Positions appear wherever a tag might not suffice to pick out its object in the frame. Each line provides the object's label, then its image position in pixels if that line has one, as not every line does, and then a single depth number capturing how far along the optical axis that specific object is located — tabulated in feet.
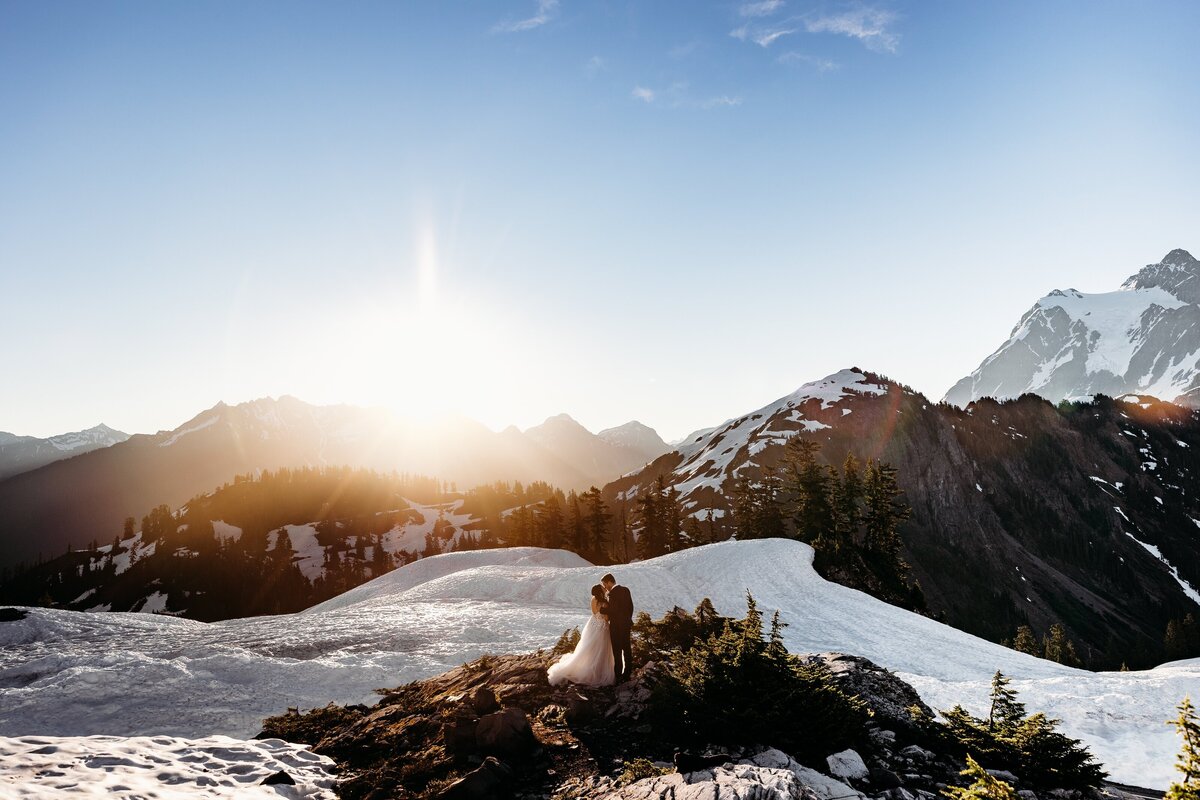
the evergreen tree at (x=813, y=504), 166.71
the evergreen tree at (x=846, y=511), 163.63
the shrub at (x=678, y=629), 52.29
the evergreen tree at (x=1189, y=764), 15.24
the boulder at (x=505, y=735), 34.99
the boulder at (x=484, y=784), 30.17
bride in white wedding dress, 45.01
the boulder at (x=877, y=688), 34.58
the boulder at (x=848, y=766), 27.45
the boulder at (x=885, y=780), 26.73
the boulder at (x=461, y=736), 35.68
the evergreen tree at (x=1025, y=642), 287.28
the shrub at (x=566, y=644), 54.95
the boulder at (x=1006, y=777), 27.30
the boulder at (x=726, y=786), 21.88
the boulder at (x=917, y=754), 30.30
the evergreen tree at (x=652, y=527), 244.63
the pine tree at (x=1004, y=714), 28.68
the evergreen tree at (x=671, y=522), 244.22
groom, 44.86
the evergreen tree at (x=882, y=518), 169.17
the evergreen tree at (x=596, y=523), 277.97
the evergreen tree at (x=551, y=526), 289.12
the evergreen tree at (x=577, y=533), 284.82
